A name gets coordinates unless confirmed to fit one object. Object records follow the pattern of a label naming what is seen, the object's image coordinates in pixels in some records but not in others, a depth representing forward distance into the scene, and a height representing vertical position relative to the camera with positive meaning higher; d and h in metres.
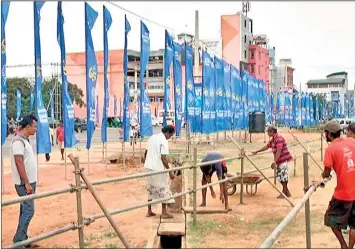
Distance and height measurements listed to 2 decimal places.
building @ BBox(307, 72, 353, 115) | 100.32 +6.54
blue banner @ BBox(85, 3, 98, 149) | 12.10 +1.19
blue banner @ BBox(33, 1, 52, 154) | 10.56 +0.28
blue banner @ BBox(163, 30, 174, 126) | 14.89 +1.62
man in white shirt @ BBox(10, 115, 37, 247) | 5.75 -0.67
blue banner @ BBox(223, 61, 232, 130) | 21.02 +0.73
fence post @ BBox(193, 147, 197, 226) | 7.34 -1.23
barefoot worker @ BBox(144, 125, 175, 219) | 7.58 -0.79
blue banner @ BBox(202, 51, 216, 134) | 17.92 +0.72
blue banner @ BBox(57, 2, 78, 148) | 11.27 +0.32
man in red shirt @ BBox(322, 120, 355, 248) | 5.41 -0.80
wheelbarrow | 10.06 -1.53
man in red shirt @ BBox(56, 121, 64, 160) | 18.67 -0.83
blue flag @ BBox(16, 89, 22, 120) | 31.20 +0.73
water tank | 27.12 -0.52
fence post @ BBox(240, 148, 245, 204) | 9.42 -1.45
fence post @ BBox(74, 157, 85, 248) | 4.48 -0.85
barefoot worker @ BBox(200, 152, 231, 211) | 8.77 -1.14
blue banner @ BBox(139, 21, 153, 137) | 13.72 +0.44
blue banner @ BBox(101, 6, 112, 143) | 12.99 +1.33
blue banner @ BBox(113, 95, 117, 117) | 49.18 +0.86
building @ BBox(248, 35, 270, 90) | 69.00 +7.85
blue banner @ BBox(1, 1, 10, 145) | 9.38 +0.97
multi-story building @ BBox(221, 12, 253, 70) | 64.88 +10.68
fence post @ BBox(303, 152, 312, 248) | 4.89 -1.14
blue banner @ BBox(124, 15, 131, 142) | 13.80 +0.50
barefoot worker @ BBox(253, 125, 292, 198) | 10.32 -1.00
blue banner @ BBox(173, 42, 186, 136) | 15.62 +1.00
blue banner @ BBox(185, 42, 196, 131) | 16.52 +0.82
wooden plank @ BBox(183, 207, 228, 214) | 8.36 -1.79
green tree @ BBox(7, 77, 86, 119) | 50.84 +2.66
